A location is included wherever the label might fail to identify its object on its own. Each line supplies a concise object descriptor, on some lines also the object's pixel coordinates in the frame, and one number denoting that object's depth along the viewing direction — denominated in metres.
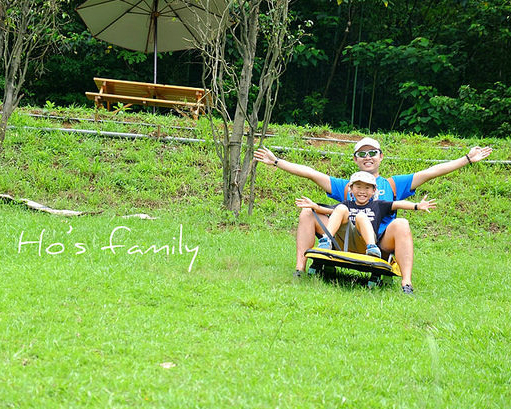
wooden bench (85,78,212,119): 22.28
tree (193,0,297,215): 15.49
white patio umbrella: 24.47
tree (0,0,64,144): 15.88
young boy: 10.37
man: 10.39
